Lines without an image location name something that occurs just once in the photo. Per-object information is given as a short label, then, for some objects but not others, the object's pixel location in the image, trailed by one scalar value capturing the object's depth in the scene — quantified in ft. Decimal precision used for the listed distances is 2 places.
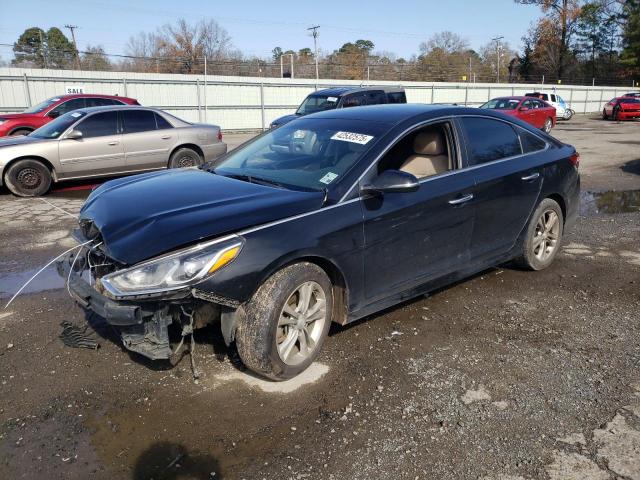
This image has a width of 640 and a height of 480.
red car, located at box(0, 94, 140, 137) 40.91
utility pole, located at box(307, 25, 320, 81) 204.74
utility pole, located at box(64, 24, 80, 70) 183.21
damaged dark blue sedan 9.75
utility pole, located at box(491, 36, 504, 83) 240.81
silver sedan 30.19
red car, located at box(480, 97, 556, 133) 73.82
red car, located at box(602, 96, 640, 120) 106.93
